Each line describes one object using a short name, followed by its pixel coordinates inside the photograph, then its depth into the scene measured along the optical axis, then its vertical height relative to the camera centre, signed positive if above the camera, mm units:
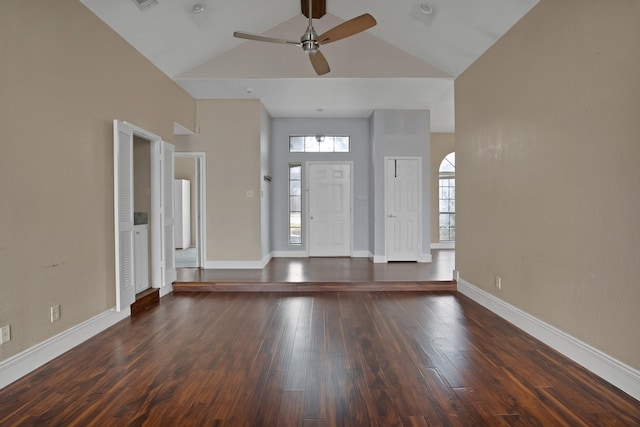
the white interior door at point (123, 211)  3586 -48
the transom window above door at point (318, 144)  7504 +1213
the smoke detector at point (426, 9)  3837 +2026
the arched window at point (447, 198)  8938 +137
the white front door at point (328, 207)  7496 -48
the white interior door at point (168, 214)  4758 -103
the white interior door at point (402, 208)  6824 -71
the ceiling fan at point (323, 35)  3019 +1458
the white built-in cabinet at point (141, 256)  4363 -598
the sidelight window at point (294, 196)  7523 +178
